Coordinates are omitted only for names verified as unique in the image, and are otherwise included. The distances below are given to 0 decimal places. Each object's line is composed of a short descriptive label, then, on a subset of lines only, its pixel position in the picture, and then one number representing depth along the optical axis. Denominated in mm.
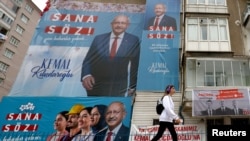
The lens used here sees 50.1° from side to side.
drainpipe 14602
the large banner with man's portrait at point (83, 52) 16969
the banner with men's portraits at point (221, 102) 12789
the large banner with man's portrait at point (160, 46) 16119
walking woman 5992
